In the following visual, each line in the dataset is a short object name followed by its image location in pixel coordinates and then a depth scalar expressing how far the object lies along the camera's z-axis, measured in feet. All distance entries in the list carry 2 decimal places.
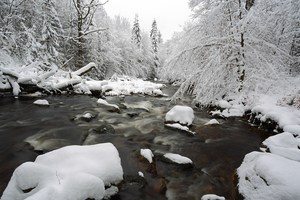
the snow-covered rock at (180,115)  24.52
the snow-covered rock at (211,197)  11.78
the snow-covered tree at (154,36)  137.18
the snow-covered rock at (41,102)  29.84
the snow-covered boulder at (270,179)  8.77
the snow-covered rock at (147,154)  15.62
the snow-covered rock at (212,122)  25.20
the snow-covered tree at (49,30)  50.42
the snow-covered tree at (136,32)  116.94
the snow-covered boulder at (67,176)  9.25
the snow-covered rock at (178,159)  15.81
